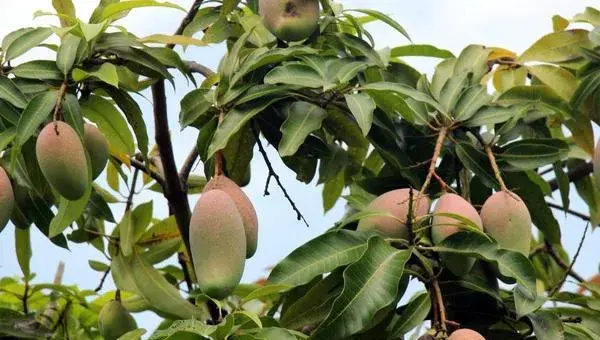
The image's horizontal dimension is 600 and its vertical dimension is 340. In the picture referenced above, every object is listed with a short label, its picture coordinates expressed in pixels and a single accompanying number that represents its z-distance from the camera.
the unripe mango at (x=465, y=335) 4.06
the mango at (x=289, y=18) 4.42
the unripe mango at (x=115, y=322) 4.76
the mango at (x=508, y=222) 4.27
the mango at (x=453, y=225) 4.23
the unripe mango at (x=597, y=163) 4.47
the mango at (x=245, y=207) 4.17
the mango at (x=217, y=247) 4.09
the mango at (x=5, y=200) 4.23
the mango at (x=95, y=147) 4.37
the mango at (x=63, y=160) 4.19
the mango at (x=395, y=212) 4.26
